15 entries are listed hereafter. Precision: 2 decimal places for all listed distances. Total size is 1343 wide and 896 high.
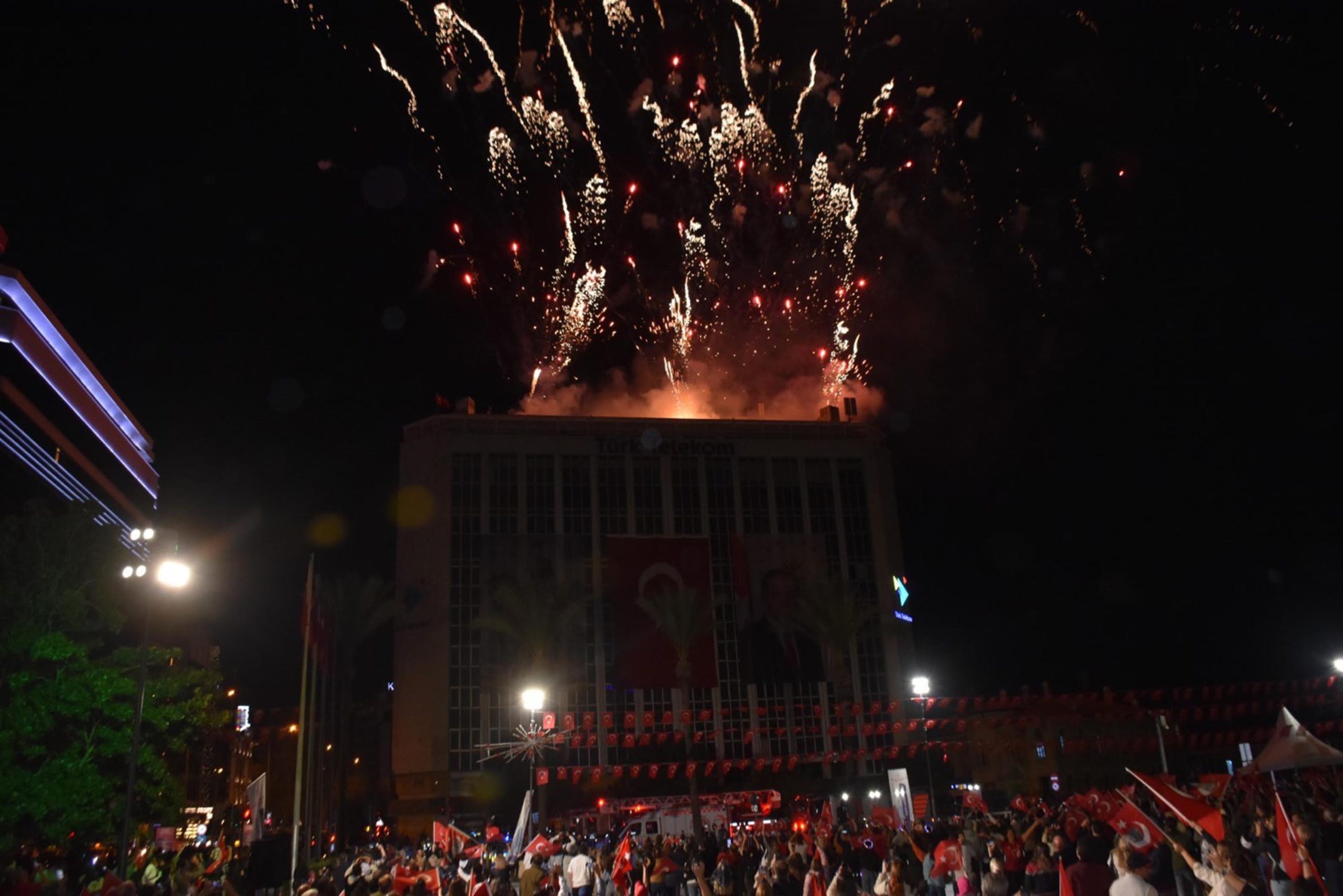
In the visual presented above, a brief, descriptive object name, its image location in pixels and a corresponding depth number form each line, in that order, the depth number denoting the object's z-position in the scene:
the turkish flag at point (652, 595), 54.53
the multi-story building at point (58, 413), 42.81
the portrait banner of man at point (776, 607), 58.03
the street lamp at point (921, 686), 61.12
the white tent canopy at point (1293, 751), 23.61
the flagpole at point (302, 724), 17.53
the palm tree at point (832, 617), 53.75
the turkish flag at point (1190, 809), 13.79
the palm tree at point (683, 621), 51.38
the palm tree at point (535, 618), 50.72
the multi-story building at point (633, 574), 55.97
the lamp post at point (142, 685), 18.94
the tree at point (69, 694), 23.97
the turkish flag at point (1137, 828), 13.55
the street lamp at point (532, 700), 40.34
